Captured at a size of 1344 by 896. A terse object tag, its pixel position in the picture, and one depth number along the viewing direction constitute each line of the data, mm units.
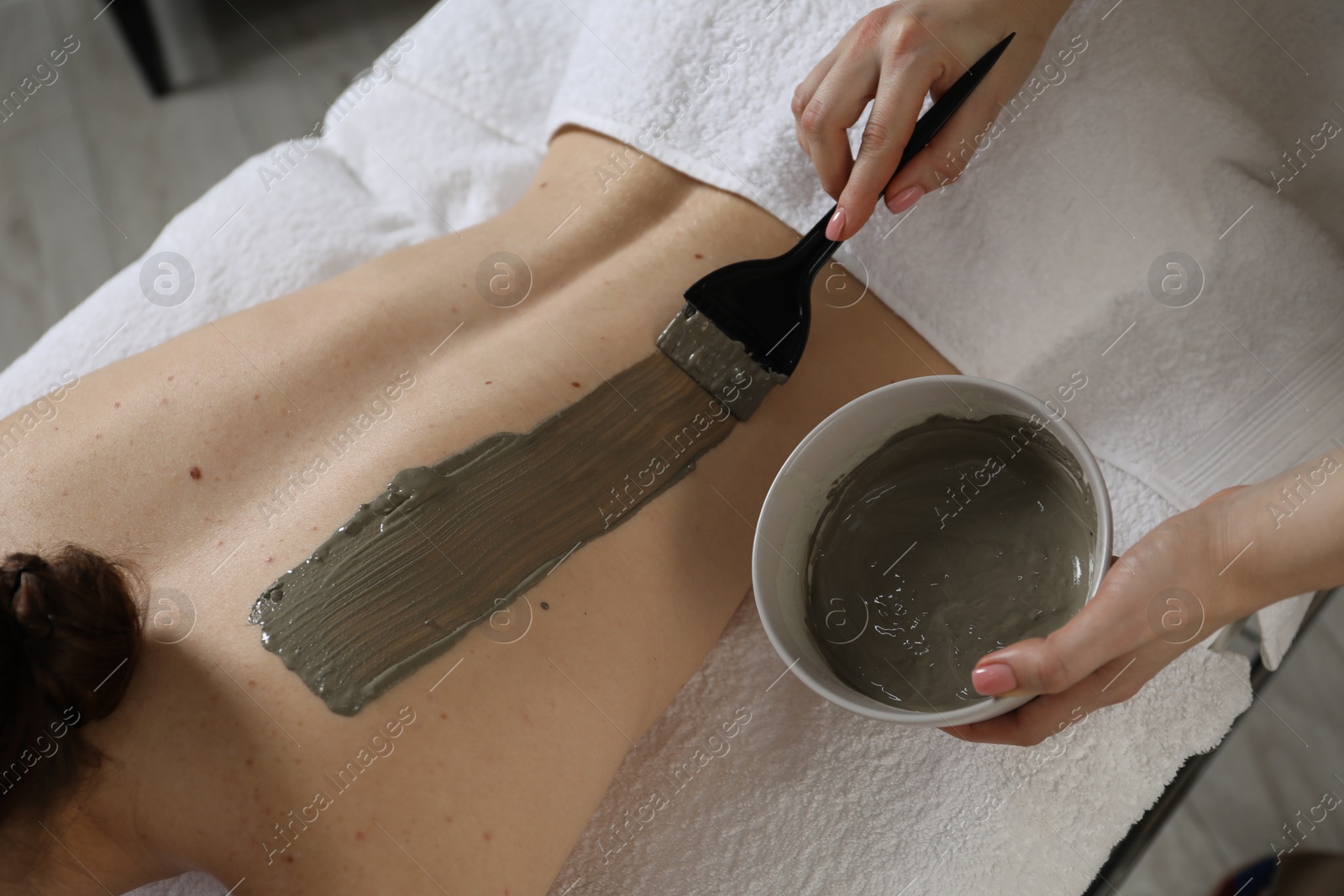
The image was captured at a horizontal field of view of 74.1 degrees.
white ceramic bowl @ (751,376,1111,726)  588
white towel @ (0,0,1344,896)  798
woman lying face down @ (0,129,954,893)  612
